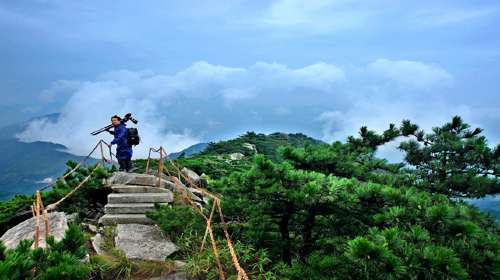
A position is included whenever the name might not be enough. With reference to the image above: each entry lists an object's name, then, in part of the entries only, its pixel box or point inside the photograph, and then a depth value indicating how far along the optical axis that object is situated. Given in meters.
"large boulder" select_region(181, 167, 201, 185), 12.70
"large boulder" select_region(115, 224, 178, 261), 6.35
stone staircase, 8.27
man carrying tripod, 11.01
